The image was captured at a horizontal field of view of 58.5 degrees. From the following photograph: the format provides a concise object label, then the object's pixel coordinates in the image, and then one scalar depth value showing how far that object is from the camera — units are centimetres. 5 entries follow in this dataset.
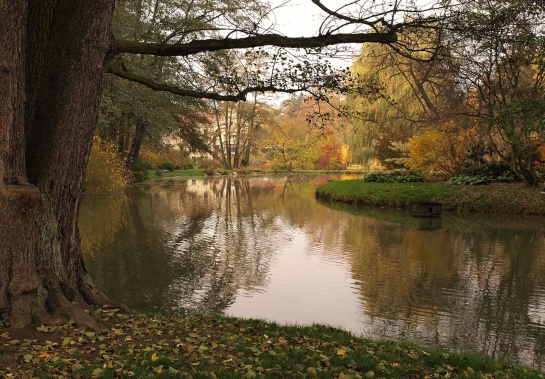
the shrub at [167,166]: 4549
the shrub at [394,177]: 2330
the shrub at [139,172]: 3145
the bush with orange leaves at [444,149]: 2362
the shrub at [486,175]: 2086
